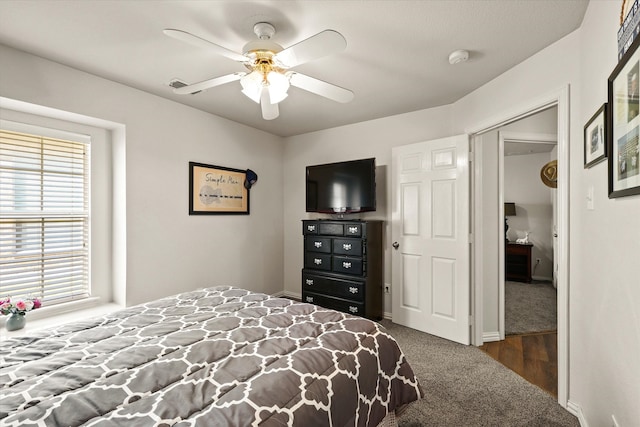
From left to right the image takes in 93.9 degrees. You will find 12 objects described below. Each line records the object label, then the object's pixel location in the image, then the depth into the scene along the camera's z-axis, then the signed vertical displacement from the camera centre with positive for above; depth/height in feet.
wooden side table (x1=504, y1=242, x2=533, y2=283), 17.52 -2.83
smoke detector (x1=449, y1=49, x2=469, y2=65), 7.09 +3.80
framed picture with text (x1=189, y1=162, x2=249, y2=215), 10.97 +0.91
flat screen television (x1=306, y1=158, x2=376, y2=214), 11.45 +1.10
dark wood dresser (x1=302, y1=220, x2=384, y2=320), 11.03 -2.02
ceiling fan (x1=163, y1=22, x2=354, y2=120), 5.47 +2.84
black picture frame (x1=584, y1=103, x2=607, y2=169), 4.53 +1.28
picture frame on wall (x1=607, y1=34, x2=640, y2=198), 3.28 +1.07
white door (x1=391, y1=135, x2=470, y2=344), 9.68 -0.81
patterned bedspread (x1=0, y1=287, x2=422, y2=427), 3.25 -2.10
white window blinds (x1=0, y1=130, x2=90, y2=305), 7.58 -0.12
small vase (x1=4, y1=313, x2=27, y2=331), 7.24 -2.65
